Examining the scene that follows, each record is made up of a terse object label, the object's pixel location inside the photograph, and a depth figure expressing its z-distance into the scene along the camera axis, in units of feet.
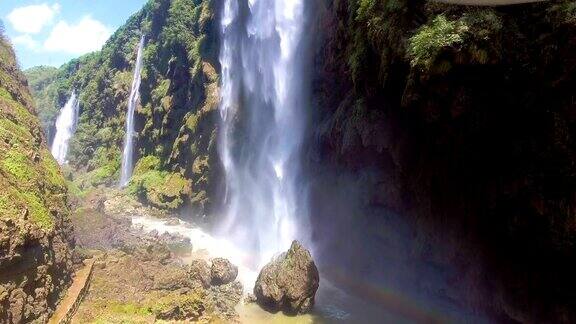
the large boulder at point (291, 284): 55.98
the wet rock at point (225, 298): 56.54
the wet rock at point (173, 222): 119.30
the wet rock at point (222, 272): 67.21
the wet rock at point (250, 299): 60.49
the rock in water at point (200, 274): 67.87
